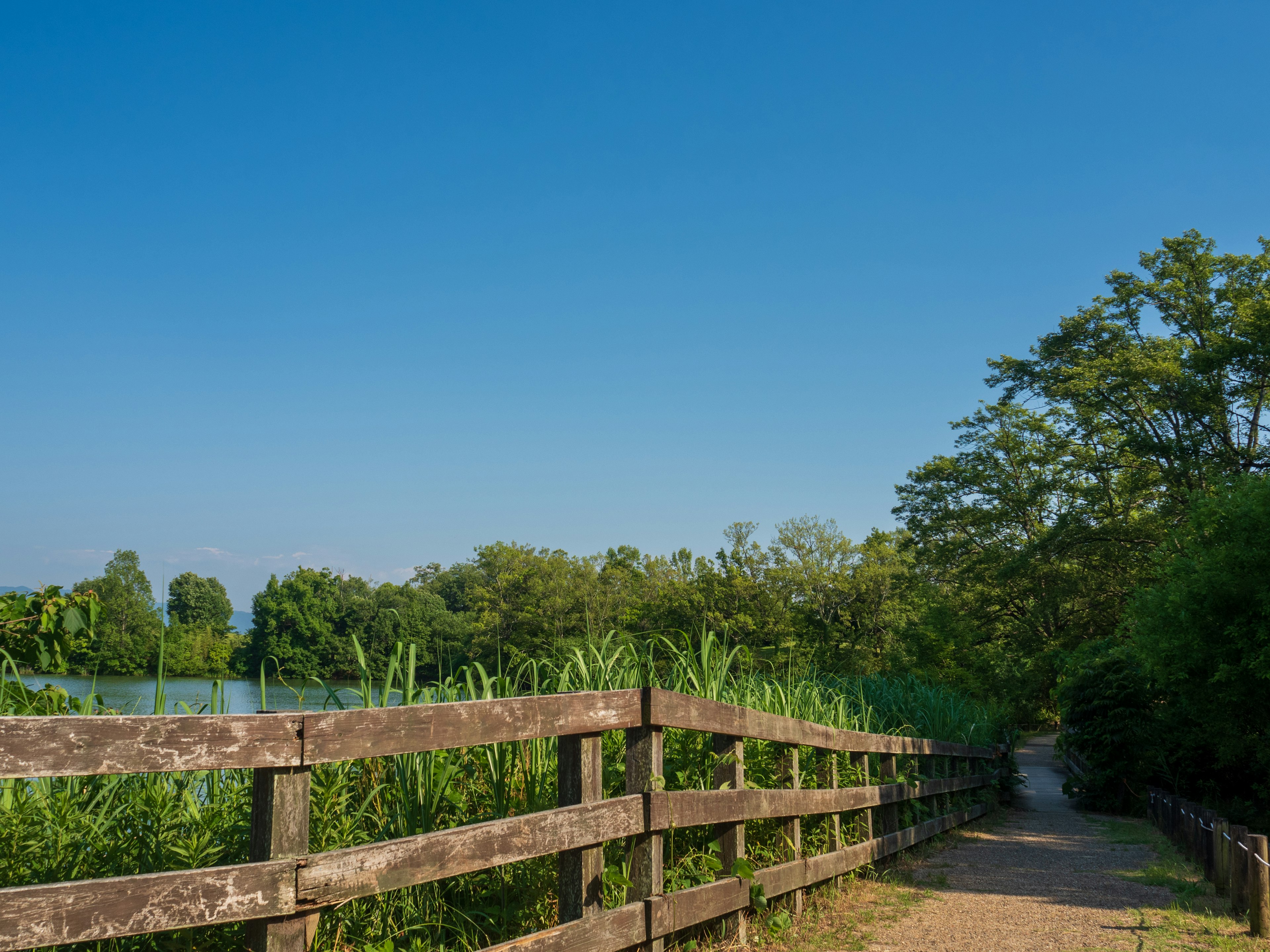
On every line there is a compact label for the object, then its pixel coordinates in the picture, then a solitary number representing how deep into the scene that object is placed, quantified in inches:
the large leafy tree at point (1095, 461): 1022.4
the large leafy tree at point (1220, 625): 360.8
